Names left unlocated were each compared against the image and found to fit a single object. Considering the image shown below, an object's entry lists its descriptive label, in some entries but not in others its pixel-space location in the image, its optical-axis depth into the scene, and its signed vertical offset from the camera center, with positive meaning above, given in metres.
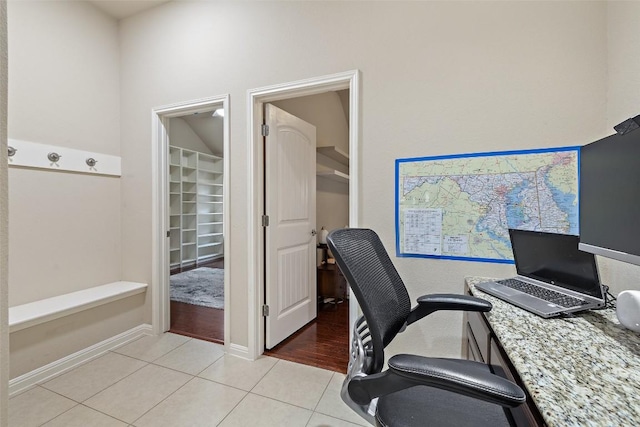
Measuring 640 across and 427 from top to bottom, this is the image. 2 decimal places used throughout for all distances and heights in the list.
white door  2.31 -0.13
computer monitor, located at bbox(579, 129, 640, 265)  0.82 +0.05
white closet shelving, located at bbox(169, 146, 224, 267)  5.20 +0.10
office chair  0.67 -0.44
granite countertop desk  0.54 -0.41
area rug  3.59 -1.17
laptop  1.07 -0.31
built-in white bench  1.86 -0.73
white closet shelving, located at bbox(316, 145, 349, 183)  3.23 +0.77
